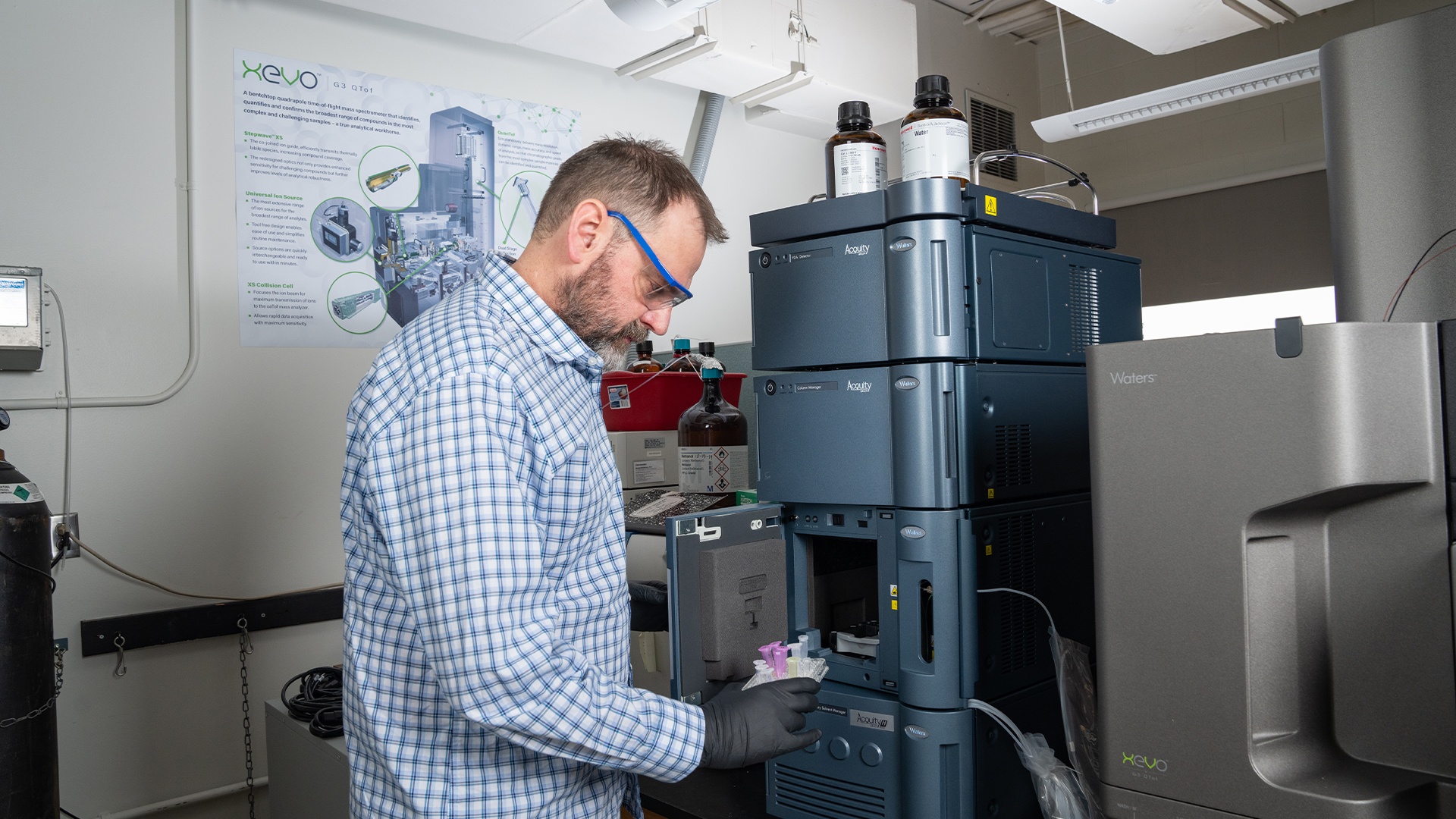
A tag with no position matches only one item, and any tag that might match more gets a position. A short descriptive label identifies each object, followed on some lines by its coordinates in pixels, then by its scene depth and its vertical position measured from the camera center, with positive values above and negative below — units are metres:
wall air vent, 3.92 +1.26
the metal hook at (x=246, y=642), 2.07 -0.47
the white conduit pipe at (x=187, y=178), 2.02 +0.57
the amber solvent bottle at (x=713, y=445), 1.66 -0.04
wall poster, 2.13 +0.59
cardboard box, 1.94 -0.07
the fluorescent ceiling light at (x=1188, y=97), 1.81 +0.68
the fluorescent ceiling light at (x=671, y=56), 2.40 +0.99
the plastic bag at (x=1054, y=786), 1.06 -0.44
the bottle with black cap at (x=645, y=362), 2.12 +0.15
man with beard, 0.81 -0.11
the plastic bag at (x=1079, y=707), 1.07 -0.35
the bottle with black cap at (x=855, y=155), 1.27 +0.37
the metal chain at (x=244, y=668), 2.07 -0.52
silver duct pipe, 2.94 +0.93
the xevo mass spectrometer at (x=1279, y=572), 0.74 -0.14
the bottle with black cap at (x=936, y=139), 1.21 +0.37
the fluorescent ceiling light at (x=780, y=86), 2.68 +1.00
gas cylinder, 1.42 -0.34
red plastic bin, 1.86 +0.05
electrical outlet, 1.76 -0.19
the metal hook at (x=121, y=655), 1.89 -0.45
